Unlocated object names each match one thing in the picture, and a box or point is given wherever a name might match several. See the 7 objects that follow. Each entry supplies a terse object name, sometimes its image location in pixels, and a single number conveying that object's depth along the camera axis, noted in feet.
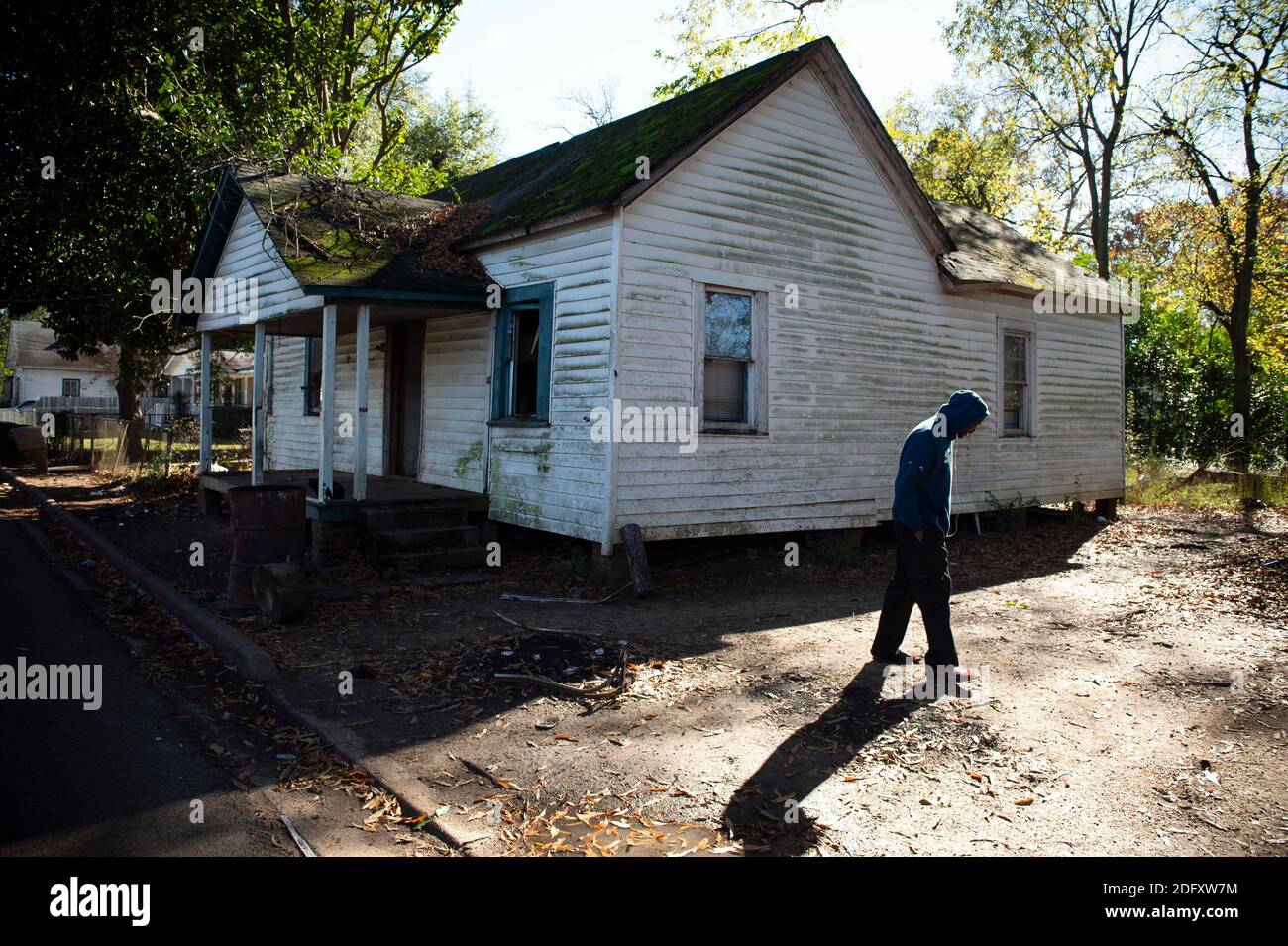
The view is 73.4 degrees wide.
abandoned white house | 31.78
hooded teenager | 20.58
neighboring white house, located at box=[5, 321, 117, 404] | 191.52
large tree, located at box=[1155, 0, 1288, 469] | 72.43
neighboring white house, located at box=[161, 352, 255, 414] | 146.82
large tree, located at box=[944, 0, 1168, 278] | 88.33
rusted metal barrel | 27.40
